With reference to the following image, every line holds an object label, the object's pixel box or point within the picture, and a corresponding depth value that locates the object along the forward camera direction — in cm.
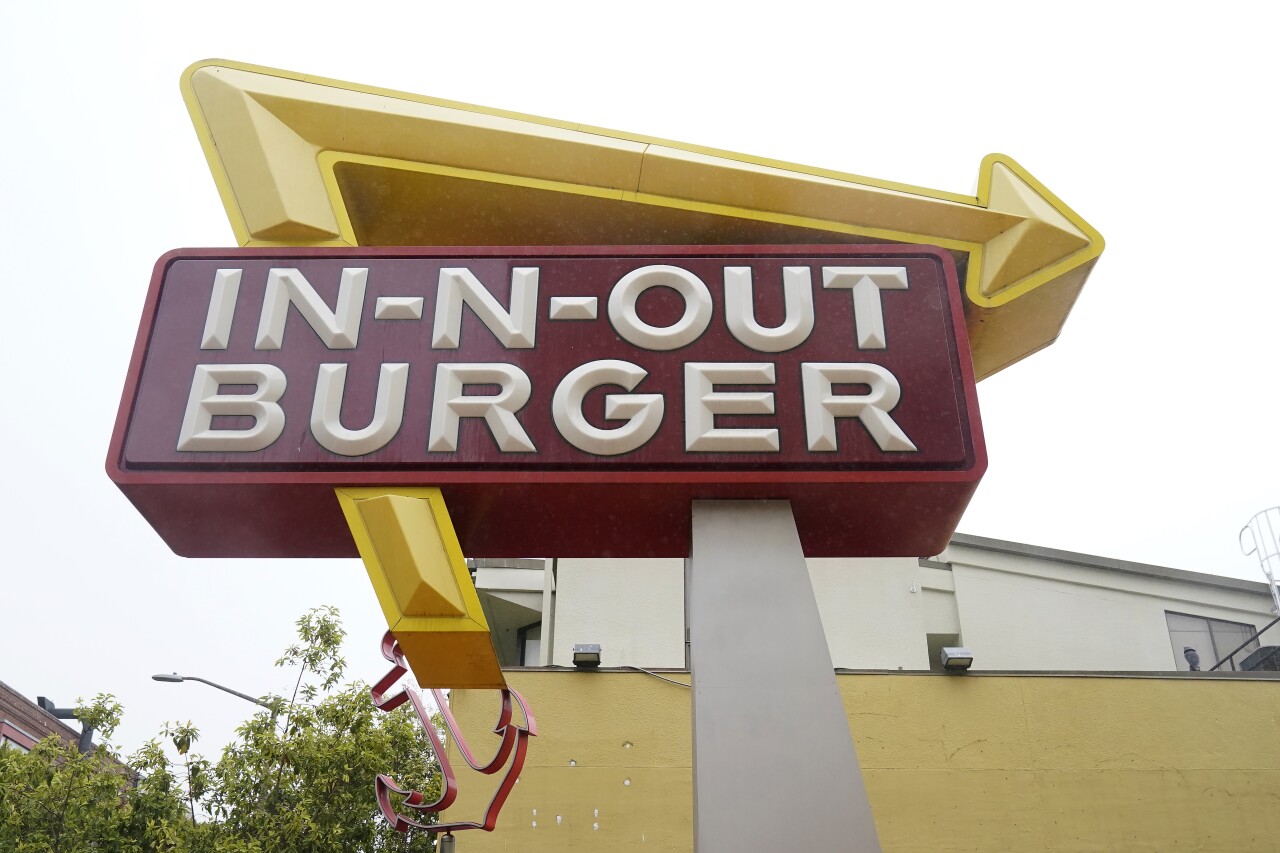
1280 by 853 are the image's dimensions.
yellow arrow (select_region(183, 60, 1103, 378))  798
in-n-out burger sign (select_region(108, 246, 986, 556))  706
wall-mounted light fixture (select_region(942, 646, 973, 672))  1360
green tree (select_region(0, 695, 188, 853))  1392
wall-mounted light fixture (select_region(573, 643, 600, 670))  1369
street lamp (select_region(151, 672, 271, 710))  1791
